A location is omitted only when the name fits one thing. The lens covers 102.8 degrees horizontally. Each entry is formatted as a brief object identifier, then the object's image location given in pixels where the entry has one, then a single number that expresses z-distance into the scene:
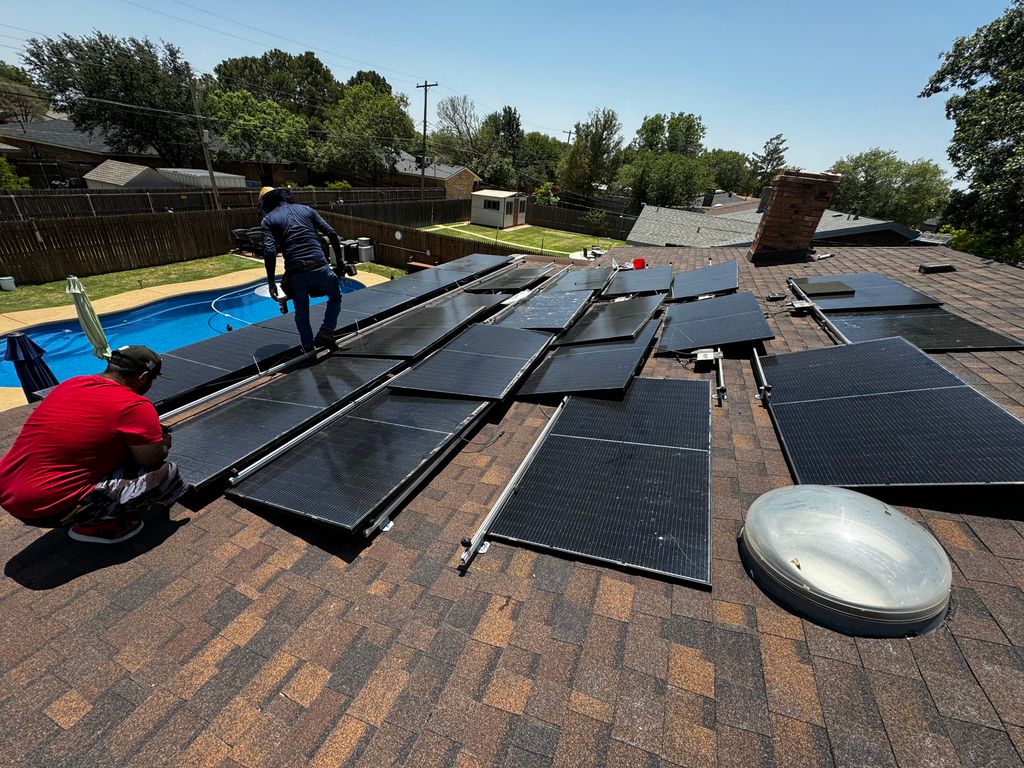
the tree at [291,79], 88.94
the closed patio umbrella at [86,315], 7.70
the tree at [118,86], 44.16
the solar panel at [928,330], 5.82
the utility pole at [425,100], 44.06
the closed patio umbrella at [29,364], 7.84
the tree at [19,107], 64.62
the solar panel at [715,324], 6.69
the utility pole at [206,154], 28.01
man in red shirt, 3.18
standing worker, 6.40
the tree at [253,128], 53.09
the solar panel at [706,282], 9.48
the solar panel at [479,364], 5.64
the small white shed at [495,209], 49.38
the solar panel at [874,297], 7.61
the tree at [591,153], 61.41
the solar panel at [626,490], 3.28
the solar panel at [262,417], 4.29
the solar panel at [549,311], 8.22
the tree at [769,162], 105.81
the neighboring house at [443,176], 61.25
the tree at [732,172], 106.69
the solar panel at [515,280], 11.50
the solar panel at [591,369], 5.57
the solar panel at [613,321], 7.23
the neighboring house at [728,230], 25.81
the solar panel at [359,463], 3.72
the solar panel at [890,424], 3.37
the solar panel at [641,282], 10.21
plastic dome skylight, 2.52
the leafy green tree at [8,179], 32.88
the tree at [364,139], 59.50
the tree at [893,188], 61.81
